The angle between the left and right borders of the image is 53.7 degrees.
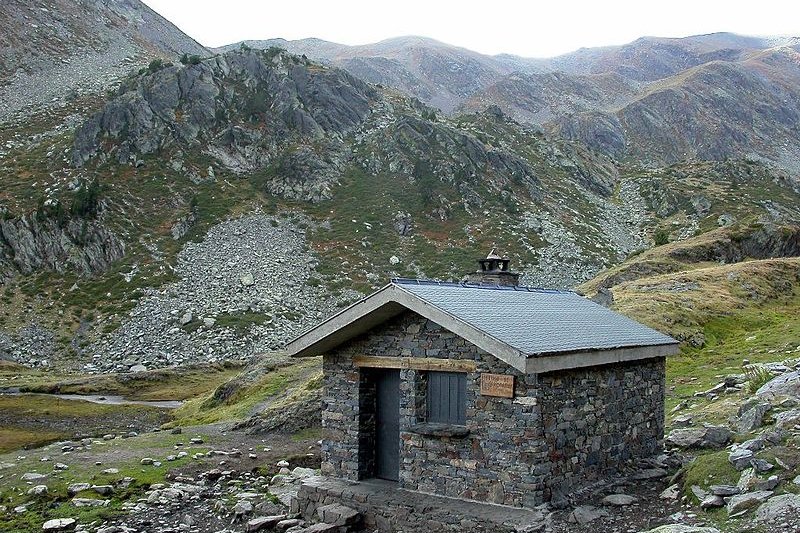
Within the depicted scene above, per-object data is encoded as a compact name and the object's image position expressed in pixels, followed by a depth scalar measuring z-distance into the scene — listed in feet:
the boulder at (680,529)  37.68
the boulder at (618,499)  47.42
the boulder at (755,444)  46.39
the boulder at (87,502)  57.16
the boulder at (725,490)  43.14
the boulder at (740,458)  45.34
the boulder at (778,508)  37.29
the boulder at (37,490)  59.00
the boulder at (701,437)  54.72
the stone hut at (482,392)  46.09
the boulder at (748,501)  40.32
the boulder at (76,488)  59.72
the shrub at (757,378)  64.75
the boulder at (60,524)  51.75
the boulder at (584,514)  44.34
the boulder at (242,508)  55.06
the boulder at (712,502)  42.60
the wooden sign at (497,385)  46.16
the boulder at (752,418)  52.16
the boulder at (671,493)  47.55
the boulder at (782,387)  55.98
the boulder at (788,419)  47.42
